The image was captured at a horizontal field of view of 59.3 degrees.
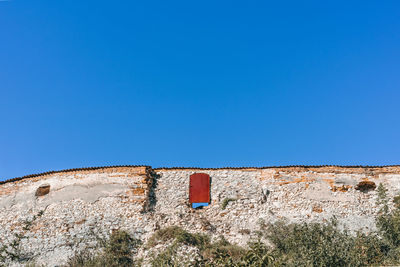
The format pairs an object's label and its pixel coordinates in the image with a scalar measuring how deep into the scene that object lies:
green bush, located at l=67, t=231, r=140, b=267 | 15.93
